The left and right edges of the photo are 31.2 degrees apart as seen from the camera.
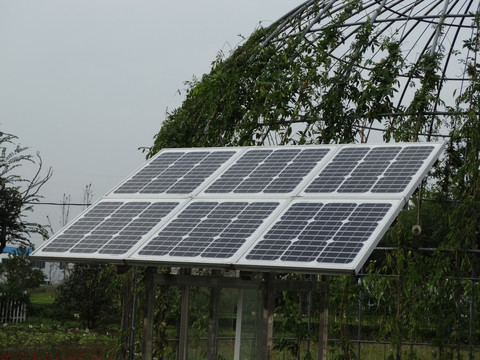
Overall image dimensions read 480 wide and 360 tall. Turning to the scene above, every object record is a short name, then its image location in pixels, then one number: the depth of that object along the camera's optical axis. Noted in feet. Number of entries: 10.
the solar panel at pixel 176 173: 32.65
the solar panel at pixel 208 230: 26.96
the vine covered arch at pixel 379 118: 41.57
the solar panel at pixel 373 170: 28.45
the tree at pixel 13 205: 66.69
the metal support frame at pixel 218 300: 28.12
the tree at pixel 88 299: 93.12
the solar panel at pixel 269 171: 30.62
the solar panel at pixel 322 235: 24.75
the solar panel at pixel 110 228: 29.07
